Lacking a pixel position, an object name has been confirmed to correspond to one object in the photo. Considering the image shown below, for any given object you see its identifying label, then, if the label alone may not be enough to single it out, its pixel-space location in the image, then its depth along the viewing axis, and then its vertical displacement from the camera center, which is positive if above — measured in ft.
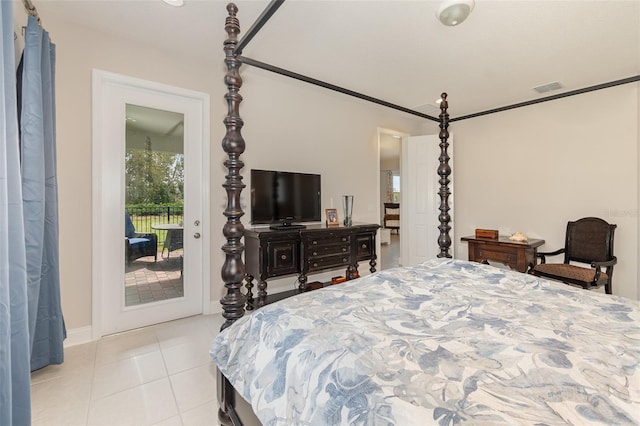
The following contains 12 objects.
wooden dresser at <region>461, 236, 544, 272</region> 11.46 -1.66
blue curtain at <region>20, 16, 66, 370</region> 5.84 +0.32
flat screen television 10.40 +0.51
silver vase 12.18 +0.16
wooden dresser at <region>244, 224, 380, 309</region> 9.64 -1.47
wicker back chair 9.64 -1.65
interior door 15.30 +0.64
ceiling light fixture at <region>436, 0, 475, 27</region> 6.46 +4.51
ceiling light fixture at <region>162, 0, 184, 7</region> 6.89 +4.94
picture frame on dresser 12.02 -0.22
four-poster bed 2.26 -1.42
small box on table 12.67 -1.01
